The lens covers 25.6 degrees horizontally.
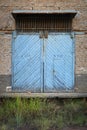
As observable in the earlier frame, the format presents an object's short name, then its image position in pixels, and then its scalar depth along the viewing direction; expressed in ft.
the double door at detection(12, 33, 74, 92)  23.10
